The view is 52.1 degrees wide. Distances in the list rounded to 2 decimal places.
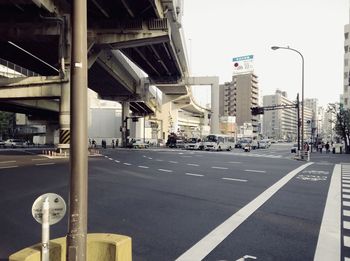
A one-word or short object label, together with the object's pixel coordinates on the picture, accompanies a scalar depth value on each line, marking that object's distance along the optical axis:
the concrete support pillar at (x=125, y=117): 64.91
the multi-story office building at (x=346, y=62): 80.06
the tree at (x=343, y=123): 49.77
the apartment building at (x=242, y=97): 142.25
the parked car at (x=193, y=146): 56.91
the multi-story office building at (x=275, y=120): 187.50
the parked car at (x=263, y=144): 74.06
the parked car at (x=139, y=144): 62.07
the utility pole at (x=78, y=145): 3.96
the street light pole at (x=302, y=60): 34.49
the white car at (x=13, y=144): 61.06
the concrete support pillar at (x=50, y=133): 78.44
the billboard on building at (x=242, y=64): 94.38
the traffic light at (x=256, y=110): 51.56
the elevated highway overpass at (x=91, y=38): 26.62
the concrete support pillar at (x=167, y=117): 83.56
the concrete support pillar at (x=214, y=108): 69.34
